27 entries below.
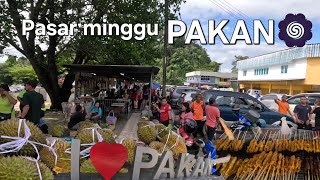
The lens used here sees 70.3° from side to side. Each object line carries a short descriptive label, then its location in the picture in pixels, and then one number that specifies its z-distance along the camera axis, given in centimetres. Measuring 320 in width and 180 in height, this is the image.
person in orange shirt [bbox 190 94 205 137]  606
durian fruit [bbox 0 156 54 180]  96
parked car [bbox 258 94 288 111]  1288
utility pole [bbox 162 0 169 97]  1006
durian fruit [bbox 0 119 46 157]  114
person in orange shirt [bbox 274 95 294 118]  835
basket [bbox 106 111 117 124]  762
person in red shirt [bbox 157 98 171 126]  645
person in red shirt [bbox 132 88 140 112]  1253
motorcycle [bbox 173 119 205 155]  248
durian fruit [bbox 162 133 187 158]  183
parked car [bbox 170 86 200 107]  1330
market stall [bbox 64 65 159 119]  905
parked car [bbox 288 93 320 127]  1084
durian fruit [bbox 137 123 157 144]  196
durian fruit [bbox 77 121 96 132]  176
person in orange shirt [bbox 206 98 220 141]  554
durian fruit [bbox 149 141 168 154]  173
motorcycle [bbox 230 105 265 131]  490
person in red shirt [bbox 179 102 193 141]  544
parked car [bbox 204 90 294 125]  847
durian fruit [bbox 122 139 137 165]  139
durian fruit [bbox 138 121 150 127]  215
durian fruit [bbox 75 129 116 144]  136
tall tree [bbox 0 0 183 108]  871
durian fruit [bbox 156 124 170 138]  204
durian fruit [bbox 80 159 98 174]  120
